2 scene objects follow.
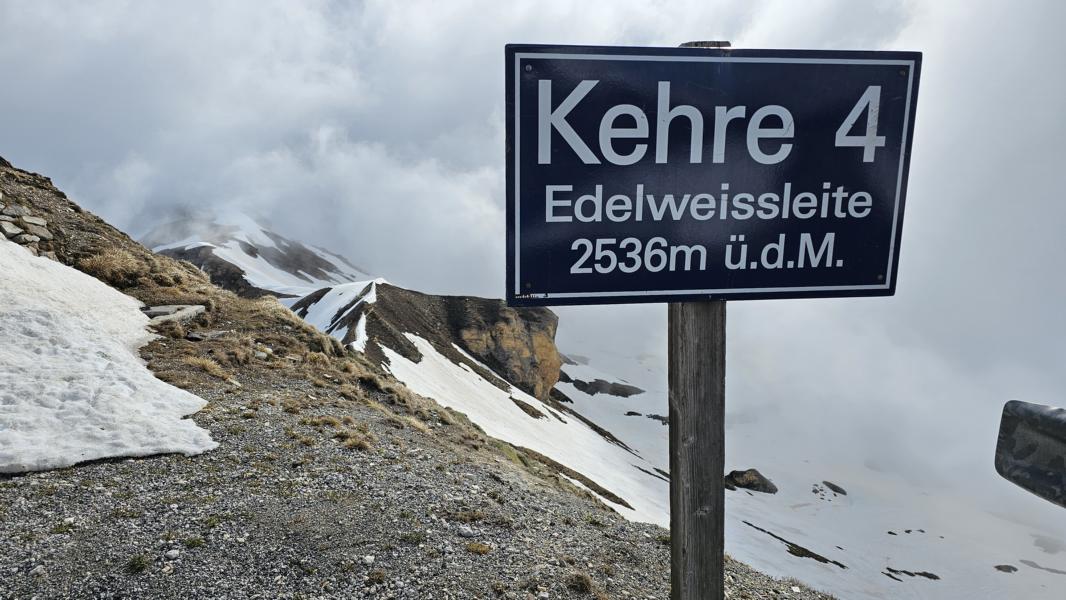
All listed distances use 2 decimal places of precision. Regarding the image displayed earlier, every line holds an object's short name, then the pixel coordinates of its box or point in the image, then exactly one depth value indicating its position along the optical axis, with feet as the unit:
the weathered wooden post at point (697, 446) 8.36
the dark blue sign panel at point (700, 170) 7.72
